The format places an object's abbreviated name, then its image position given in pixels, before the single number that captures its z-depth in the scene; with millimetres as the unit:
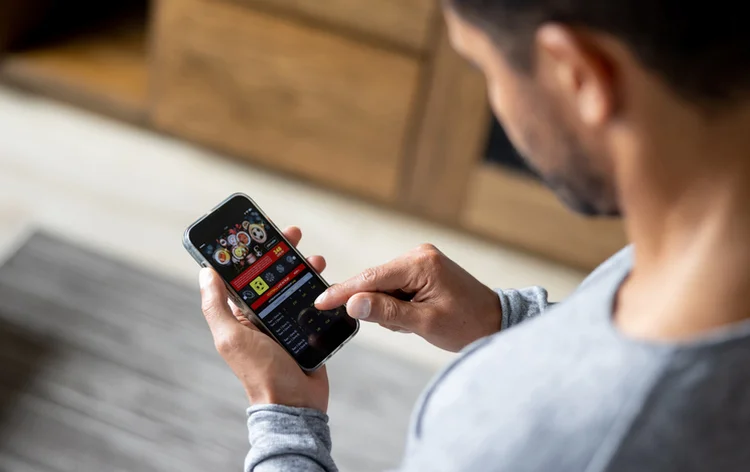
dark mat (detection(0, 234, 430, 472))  1404
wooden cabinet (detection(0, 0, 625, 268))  1683
